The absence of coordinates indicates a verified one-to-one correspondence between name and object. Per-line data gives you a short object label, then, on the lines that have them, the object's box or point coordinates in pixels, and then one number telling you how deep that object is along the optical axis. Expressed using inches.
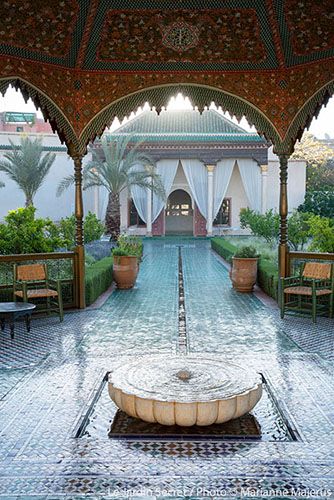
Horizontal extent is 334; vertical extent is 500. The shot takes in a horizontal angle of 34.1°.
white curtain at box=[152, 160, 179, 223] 975.0
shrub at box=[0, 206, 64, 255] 336.8
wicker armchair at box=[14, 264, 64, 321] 291.7
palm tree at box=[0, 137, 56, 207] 801.6
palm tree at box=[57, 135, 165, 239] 711.1
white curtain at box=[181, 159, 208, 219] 976.9
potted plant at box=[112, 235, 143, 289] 429.1
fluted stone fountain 145.9
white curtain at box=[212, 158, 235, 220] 979.3
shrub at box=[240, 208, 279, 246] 665.1
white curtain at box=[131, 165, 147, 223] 965.2
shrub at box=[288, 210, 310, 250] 536.4
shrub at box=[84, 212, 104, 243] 678.5
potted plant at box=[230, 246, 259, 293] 415.5
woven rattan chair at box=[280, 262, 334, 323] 300.0
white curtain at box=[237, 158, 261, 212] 978.1
